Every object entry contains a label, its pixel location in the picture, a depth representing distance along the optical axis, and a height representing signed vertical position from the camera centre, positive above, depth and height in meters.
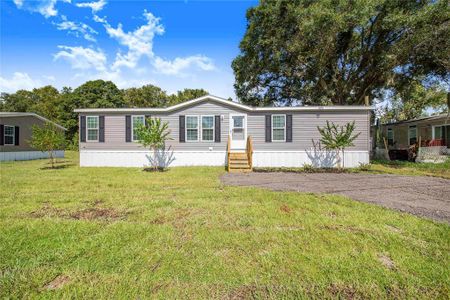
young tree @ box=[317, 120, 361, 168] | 10.86 +0.61
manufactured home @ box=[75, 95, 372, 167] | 12.06 +0.79
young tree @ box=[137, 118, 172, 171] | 10.84 +0.75
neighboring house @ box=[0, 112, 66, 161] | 15.67 +0.94
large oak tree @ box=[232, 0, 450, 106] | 12.14 +6.47
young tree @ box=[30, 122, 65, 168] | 11.17 +0.48
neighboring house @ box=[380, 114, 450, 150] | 15.98 +1.38
